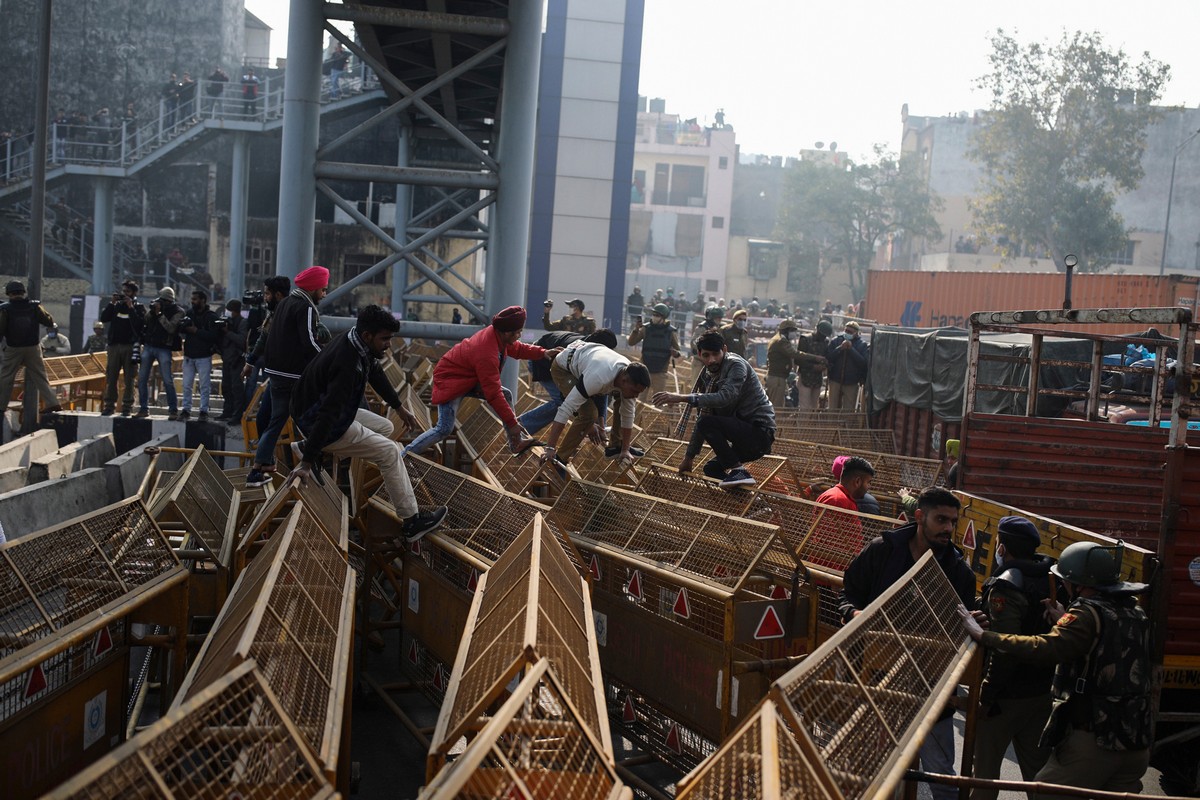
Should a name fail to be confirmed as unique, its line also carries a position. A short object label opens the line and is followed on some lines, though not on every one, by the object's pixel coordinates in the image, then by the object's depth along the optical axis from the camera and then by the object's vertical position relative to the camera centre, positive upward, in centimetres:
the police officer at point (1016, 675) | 548 -185
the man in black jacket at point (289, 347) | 827 -74
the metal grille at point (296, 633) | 374 -153
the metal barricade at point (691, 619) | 579 -191
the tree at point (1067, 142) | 4769 +756
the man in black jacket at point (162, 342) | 1407 -135
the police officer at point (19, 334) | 1412 -138
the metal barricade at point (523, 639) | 385 -154
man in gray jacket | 880 -103
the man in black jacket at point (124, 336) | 1460 -135
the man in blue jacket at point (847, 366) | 1834 -122
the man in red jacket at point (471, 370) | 909 -90
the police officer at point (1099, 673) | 505 -166
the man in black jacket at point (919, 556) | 563 -136
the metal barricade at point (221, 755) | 278 -143
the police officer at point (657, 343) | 1662 -99
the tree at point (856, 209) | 6556 +521
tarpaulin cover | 1520 -100
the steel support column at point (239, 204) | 3097 +117
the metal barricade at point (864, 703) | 336 -150
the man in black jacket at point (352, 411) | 710 -105
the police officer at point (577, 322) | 1609 -75
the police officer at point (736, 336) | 1630 -77
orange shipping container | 2480 +39
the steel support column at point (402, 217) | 1955 +77
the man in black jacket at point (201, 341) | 1398 -127
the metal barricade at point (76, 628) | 436 -176
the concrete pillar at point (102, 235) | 3189 -3
